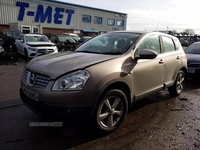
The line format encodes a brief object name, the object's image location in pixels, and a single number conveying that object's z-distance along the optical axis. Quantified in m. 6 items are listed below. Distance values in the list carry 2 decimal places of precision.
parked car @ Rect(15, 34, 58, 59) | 10.98
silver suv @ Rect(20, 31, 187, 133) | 2.57
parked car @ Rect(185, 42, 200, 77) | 6.57
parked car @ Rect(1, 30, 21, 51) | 14.33
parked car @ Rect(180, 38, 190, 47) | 32.06
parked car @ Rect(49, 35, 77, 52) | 14.51
